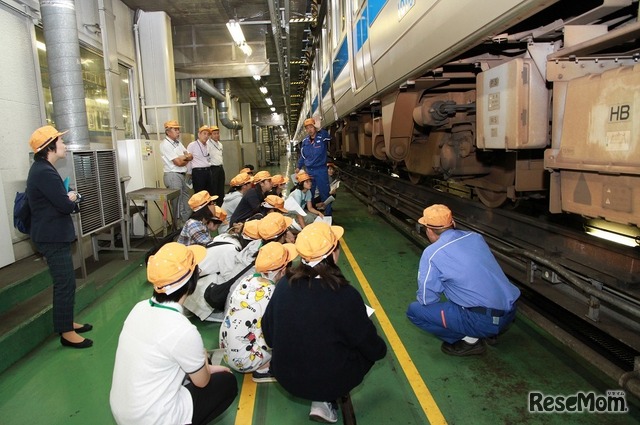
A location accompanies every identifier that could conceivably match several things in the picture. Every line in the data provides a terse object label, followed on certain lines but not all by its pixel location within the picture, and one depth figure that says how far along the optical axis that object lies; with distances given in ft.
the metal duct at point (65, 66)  14.34
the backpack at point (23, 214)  11.02
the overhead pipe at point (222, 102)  46.72
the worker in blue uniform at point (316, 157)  24.47
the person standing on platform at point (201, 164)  23.98
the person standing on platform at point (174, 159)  21.66
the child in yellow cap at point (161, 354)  6.03
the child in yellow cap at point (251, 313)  8.78
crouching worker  9.29
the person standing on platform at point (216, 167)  25.52
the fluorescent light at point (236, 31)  29.74
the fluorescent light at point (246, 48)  35.14
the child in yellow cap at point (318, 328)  6.77
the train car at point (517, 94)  6.73
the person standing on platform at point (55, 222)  10.46
